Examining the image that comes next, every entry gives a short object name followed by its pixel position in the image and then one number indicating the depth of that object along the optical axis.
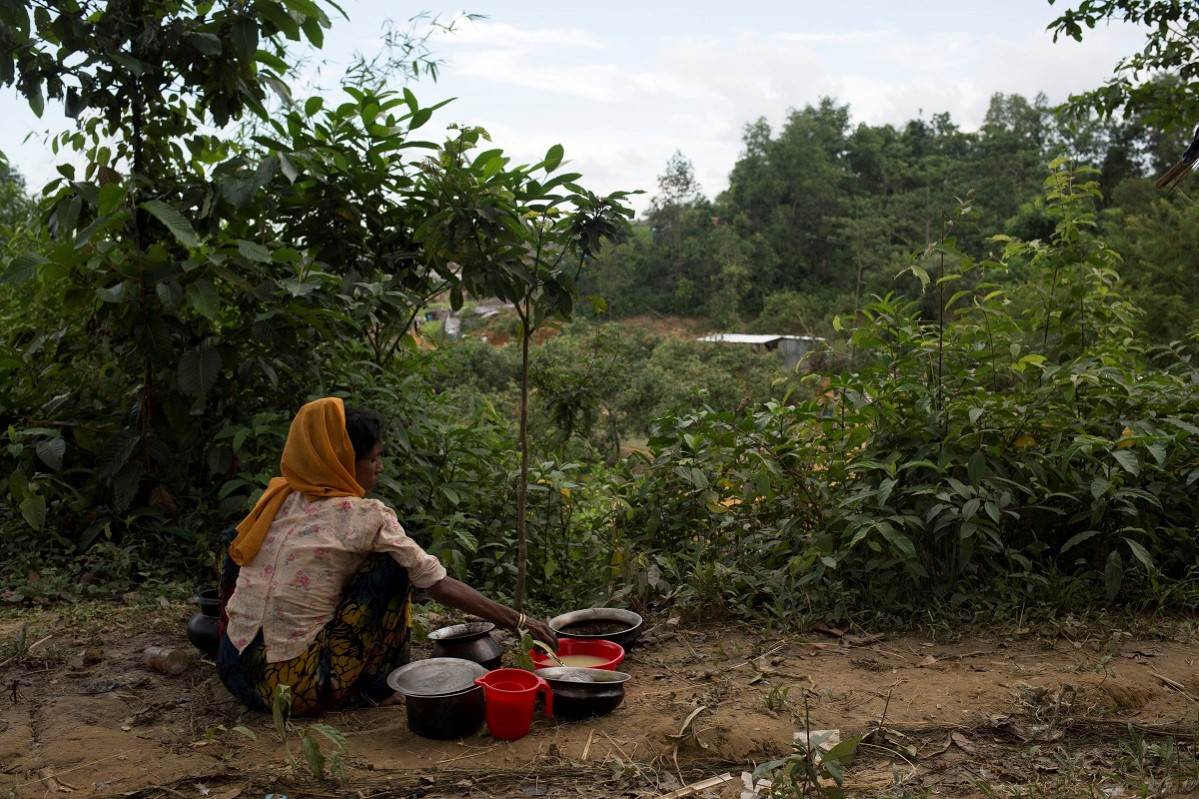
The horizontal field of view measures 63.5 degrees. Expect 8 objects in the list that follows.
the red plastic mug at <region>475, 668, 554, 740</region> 2.51
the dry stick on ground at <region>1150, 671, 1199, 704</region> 2.80
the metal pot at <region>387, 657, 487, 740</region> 2.53
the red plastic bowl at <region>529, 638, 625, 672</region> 3.02
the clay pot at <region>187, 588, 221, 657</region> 3.07
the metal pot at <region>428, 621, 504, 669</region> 2.93
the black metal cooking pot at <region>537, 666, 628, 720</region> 2.64
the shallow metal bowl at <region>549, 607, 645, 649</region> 3.23
